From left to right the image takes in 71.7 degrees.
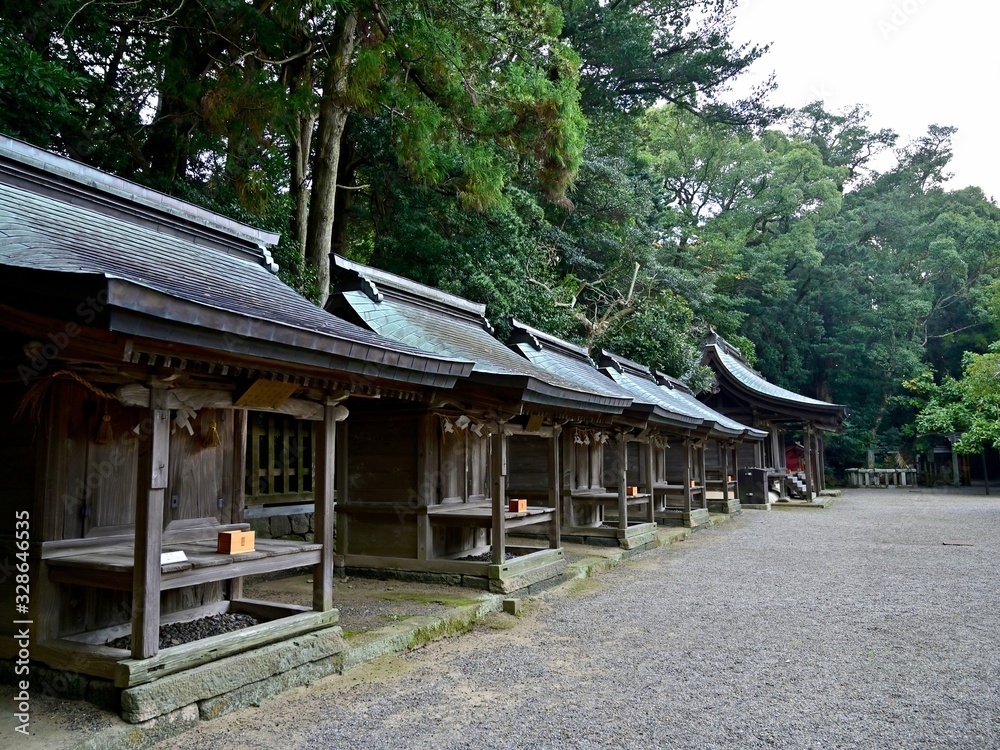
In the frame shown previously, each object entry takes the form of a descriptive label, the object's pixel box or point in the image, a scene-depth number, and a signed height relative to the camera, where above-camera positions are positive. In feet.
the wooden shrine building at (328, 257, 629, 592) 24.97 -0.24
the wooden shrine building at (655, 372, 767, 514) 54.85 +0.50
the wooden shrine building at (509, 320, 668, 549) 36.68 +0.06
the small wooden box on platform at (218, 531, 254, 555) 15.86 -2.03
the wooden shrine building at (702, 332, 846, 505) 73.82 +4.04
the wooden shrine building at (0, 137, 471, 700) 12.55 +1.18
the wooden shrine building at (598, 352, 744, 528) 45.96 +0.97
